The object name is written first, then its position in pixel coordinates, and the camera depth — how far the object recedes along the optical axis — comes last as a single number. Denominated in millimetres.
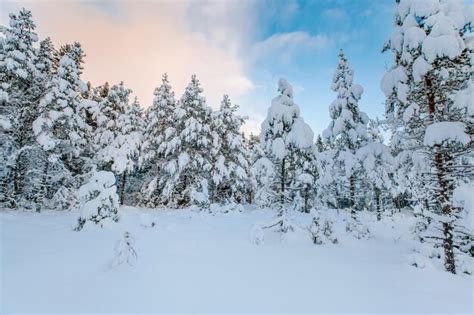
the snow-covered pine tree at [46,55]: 20822
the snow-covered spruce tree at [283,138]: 12109
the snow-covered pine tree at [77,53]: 21159
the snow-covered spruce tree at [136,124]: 26012
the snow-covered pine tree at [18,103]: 17000
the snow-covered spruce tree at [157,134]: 25656
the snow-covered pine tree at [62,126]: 17975
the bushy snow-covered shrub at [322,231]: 11344
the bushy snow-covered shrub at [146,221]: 12180
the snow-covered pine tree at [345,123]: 16047
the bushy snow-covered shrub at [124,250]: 6328
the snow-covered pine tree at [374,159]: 11486
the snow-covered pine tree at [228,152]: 27172
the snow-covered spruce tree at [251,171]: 32781
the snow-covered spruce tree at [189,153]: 23891
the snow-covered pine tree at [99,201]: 11555
